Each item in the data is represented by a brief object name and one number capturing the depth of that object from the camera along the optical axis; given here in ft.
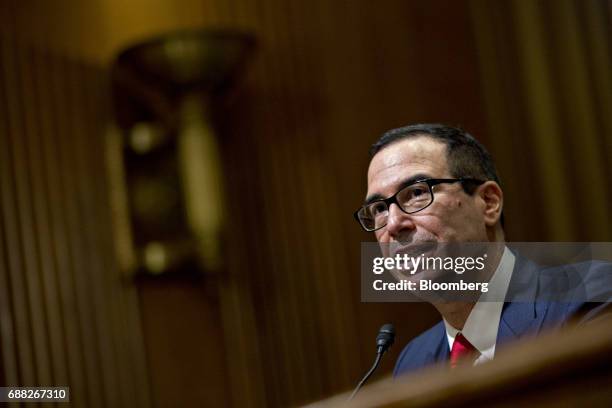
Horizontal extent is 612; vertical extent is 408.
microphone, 13.53
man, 13.86
